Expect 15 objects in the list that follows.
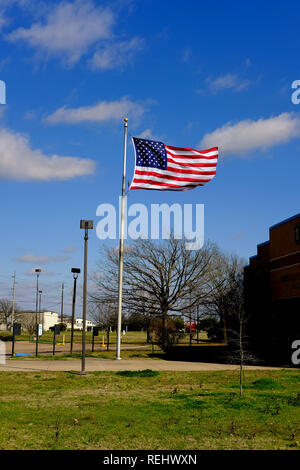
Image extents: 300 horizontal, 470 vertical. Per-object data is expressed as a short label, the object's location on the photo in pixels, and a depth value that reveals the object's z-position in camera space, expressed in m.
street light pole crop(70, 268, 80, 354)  26.27
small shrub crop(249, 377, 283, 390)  15.47
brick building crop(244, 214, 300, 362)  30.00
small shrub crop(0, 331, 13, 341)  57.70
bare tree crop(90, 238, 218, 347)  39.78
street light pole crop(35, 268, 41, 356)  38.61
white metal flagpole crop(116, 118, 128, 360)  24.31
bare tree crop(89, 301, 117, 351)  40.75
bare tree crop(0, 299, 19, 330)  111.09
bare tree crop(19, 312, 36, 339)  74.94
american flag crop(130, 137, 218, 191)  22.42
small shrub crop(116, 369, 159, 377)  18.53
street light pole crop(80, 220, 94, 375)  18.08
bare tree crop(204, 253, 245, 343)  47.42
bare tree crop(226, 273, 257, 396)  46.87
